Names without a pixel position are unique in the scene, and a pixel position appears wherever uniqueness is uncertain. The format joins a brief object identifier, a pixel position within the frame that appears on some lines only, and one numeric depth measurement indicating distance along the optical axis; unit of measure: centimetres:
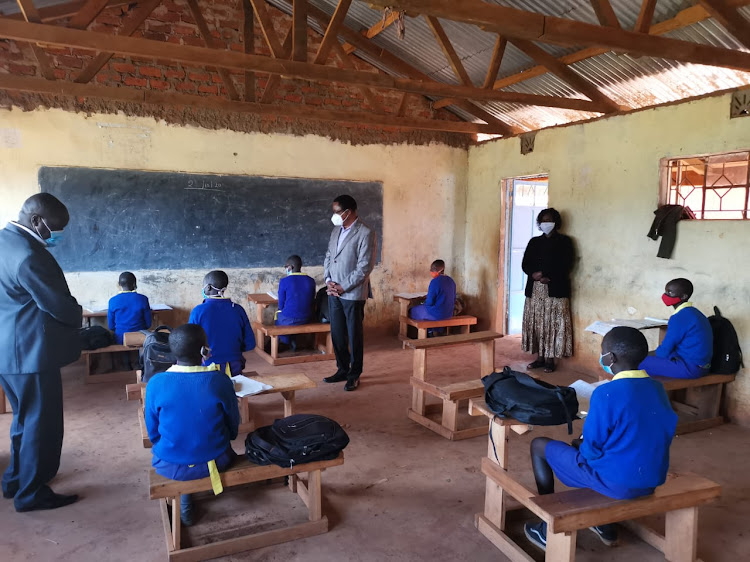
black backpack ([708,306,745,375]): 403
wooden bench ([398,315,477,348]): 631
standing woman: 555
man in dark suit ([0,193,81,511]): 254
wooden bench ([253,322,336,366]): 559
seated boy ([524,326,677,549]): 205
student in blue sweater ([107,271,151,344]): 491
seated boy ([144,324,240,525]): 227
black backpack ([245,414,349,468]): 243
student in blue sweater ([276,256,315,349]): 558
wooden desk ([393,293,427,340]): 690
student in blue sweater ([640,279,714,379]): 382
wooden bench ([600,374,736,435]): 392
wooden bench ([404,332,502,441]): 366
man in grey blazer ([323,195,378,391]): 467
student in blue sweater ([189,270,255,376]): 368
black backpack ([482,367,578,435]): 243
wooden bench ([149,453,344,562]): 226
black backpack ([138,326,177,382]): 330
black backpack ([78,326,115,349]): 475
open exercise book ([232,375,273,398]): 299
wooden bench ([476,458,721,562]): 205
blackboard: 574
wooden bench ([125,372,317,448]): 325
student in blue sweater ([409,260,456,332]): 625
